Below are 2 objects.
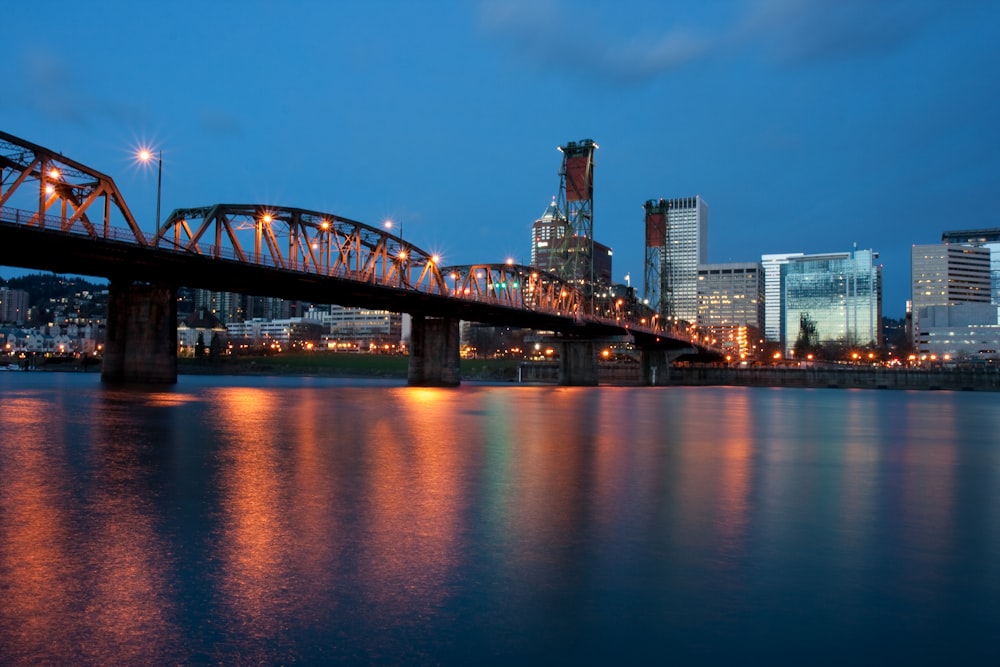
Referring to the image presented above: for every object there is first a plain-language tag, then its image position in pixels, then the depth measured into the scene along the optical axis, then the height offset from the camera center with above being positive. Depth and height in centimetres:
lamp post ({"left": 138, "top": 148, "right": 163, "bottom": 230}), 5914 +1552
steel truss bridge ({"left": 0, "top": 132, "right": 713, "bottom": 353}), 5544 +827
